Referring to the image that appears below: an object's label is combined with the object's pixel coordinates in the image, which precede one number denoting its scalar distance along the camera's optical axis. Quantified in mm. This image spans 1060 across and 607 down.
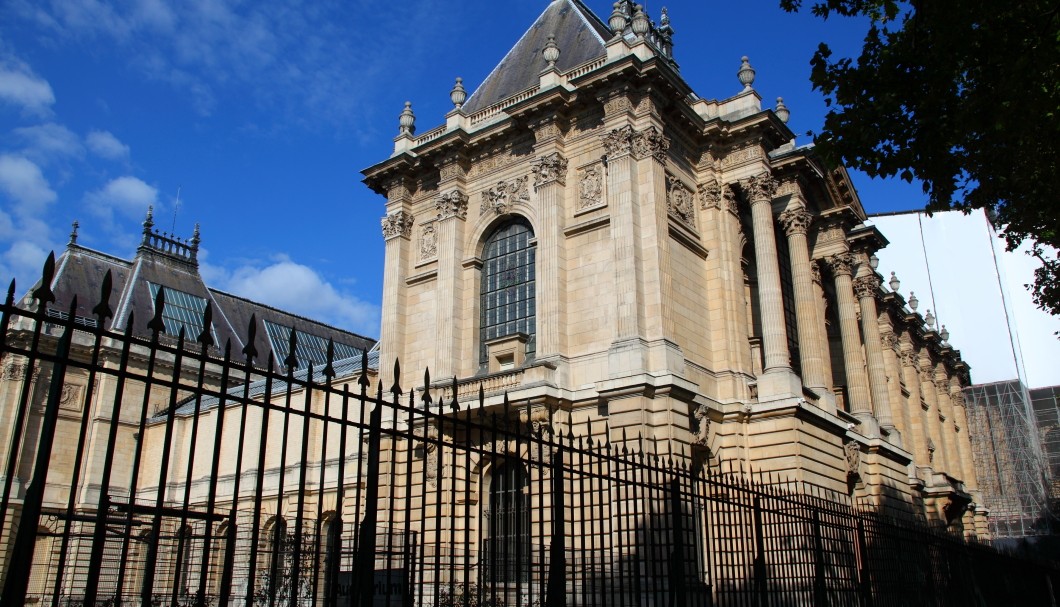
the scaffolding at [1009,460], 45000
